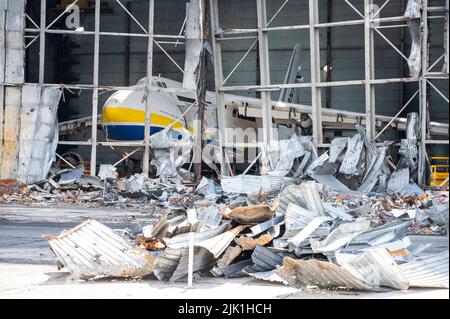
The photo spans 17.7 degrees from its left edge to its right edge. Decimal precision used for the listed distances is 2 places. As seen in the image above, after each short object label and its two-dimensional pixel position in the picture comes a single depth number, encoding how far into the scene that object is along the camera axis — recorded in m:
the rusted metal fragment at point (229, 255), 17.35
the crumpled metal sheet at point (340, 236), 16.76
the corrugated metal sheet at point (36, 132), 47.77
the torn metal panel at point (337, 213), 22.42
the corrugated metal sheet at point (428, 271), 15.15
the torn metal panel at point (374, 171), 43.08
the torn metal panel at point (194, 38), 48.59
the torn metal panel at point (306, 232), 16.98
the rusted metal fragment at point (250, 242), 17.51
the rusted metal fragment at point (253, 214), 18.37
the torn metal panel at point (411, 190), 40.12
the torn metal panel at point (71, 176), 47.36
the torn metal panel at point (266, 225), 17.87
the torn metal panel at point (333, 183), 40.59
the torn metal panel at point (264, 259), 16.83
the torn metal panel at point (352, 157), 43.31
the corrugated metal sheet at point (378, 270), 14.94
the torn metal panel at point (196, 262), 16.28
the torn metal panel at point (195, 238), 18.02
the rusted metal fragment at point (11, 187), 45.31
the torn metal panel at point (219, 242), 17.10
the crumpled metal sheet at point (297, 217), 18.04
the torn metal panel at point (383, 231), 17.58
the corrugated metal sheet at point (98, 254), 16.66
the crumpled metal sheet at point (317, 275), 14.93
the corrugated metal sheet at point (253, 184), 39.88
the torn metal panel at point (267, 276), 15.85
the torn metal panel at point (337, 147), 44.29
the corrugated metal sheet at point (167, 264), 16.45
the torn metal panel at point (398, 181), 42.01
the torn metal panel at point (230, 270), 17.02
